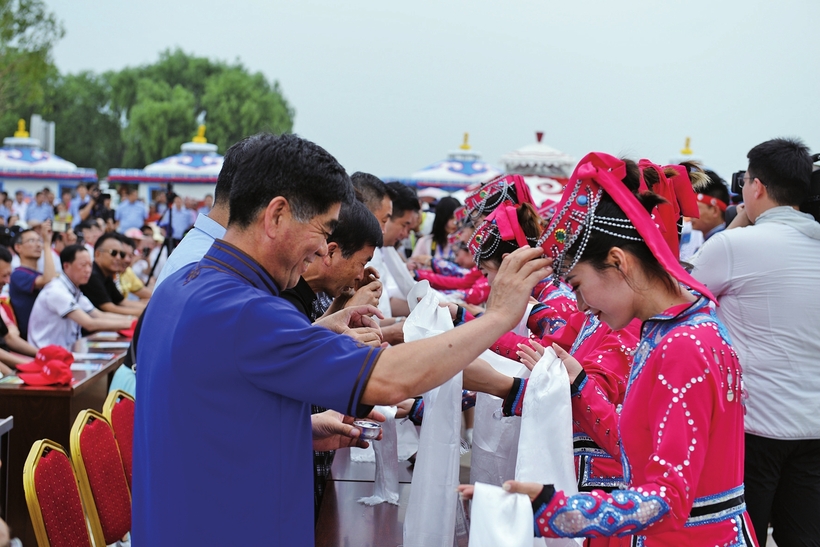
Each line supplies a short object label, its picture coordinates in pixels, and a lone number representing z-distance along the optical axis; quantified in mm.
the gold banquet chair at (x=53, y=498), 2188
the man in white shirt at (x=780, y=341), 2742
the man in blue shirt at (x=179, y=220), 13863
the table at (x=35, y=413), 3969
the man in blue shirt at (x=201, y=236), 2170
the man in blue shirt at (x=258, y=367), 1308
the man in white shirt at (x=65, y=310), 5930
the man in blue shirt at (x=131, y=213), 15141
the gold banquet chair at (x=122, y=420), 3020
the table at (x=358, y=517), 2193
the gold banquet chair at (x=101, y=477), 2551
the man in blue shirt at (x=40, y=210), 16891
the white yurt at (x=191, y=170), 18328
